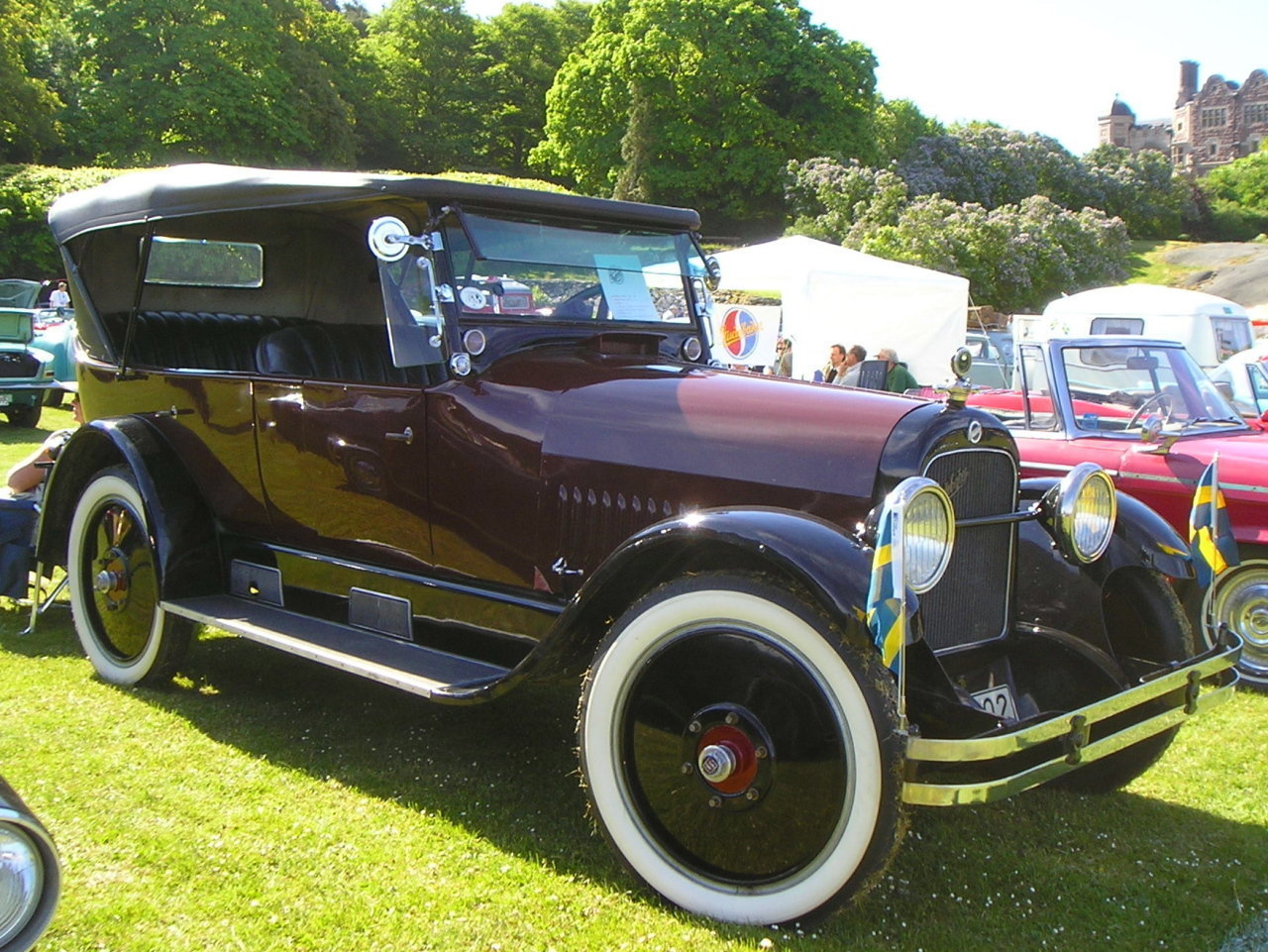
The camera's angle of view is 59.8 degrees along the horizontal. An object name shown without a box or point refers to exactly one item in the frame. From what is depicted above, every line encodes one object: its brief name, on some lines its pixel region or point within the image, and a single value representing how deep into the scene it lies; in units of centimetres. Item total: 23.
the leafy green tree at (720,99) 4416
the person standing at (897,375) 978
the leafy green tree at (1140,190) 5475
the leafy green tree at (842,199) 3328
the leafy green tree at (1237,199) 6228
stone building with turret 9606
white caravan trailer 1731
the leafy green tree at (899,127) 5306
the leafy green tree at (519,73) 5619
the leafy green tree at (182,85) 3872
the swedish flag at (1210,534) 397
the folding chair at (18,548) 561
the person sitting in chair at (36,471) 582
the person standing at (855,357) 1033
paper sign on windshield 445
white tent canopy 1453
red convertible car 594
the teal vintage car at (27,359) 1377
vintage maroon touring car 288
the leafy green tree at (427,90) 5334
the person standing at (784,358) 1362
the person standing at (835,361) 1117
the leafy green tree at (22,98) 3572
